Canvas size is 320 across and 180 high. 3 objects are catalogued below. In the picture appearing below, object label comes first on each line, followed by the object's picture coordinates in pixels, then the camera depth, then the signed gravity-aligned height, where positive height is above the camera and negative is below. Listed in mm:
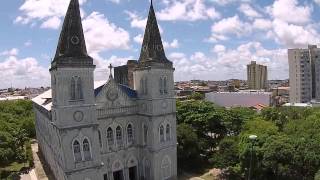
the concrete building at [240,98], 129125 -5944
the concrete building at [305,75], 127500 +1818
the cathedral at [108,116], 35969 -3397
